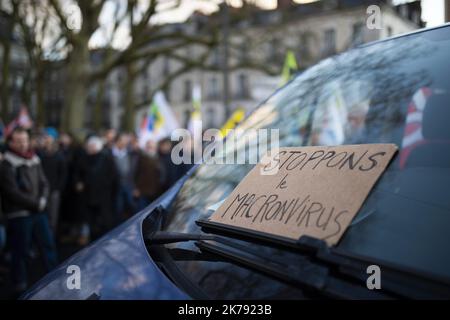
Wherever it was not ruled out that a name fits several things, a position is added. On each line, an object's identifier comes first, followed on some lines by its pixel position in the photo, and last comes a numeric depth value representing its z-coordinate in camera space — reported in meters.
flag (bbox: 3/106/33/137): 13.07
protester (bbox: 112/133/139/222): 9.68
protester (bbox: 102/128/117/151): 10.00
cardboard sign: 1.28
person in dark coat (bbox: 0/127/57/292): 5.48
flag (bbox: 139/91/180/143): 13.38
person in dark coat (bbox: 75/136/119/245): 7.96
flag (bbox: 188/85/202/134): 14.18
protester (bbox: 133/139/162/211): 8.88
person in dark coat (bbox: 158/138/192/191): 8.82
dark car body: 1.13
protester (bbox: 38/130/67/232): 7.45
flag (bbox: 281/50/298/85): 10.84
